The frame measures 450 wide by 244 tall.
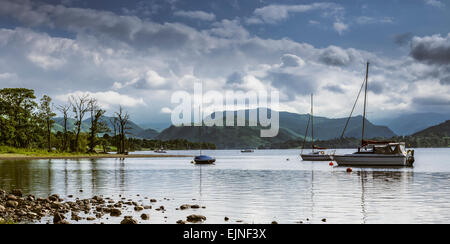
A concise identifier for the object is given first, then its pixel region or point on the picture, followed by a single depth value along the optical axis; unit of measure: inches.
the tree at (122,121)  5841.5
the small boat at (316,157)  5003.7
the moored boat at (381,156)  3344.0
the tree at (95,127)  5562.5
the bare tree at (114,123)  5988.7
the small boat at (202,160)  4210.1
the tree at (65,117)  5249.5
